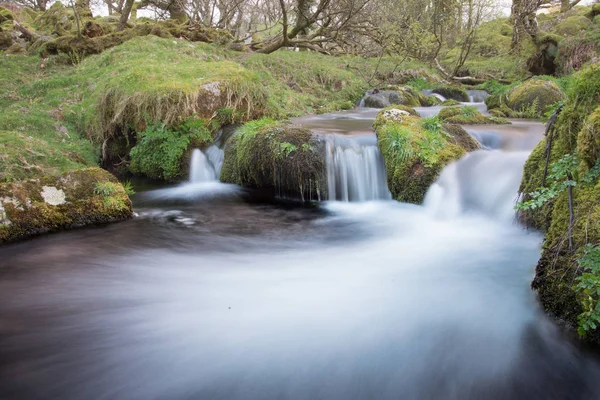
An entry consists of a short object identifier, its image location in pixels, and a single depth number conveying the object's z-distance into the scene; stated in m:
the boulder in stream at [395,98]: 12.83
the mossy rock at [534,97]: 9.63
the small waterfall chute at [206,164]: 7.31
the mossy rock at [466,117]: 8.09
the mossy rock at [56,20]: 14.72
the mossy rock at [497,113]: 9.87
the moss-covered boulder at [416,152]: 5.47
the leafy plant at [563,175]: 2.47
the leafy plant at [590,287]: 2.09
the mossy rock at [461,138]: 6.20
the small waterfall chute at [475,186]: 5.04
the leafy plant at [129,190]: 6.16
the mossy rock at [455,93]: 14.55
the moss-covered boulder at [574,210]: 2.56
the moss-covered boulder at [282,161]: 6.09
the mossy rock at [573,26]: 16.01
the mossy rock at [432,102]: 13.30
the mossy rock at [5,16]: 15.45
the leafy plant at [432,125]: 6.25
